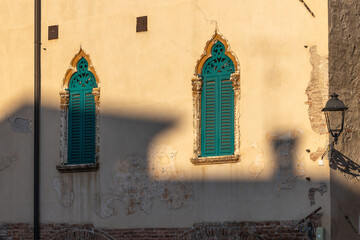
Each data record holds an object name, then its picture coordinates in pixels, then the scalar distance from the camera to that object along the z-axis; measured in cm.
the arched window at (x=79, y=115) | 1867
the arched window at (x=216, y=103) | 1716
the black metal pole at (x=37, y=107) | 1891
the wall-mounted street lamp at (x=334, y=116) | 1565
